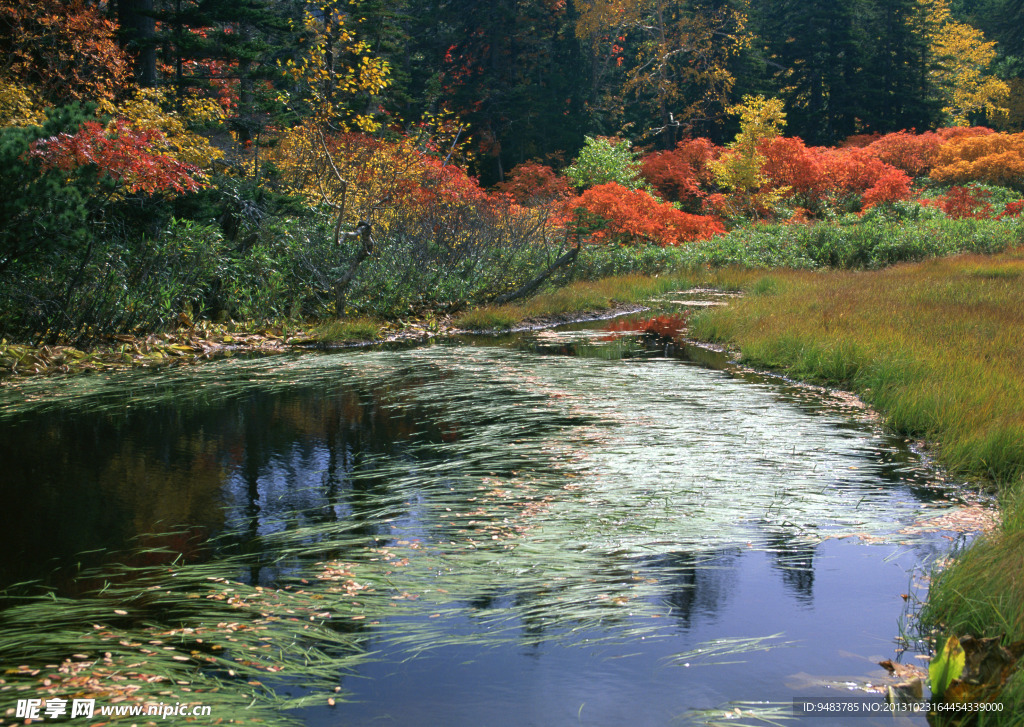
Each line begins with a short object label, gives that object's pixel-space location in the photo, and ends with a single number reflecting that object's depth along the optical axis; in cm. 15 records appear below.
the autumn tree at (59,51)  1357
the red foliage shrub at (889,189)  2548
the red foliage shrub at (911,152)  3275
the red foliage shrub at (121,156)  993
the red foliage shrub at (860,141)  3634
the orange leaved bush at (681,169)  3177
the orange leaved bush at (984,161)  2914
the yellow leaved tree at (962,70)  4088
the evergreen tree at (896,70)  3831
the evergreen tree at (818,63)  3778
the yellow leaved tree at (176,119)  1281
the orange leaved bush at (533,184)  2923
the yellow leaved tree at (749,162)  2873
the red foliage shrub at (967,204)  2367
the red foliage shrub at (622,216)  2295
